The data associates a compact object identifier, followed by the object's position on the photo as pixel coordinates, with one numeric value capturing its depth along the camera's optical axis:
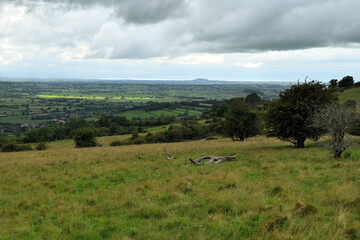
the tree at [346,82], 96.11
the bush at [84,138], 46.75
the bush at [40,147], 45.75
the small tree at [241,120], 33.75
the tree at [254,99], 106.75
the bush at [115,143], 55.88
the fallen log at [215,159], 15.32
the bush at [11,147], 45.97
